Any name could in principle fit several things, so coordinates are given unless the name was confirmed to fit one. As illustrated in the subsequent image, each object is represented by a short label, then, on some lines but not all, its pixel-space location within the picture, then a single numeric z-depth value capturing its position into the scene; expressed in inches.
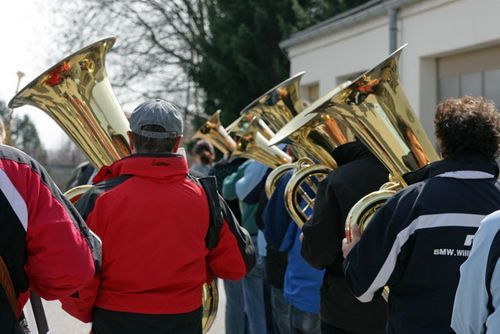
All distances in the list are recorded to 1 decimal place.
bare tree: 1785.6
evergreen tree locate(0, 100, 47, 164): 2401.3
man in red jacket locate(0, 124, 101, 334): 182.3
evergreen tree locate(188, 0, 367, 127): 1397.0
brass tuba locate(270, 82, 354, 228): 274.9
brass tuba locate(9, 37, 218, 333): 261.8
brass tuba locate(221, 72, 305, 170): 387.7
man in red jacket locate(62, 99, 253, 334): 220.7
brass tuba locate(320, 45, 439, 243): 239.9
